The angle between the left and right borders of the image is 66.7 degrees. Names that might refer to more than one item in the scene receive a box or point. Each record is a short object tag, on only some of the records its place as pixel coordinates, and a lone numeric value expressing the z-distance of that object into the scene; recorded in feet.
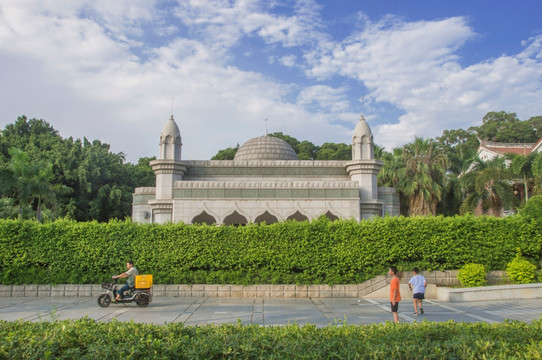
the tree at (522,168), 87.24
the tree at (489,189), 86.94
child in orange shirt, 33.71
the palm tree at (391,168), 99.55
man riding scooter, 41.47
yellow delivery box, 41.73
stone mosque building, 76.38
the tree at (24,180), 75.72
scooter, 41.24
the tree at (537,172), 80.73
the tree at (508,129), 192.44
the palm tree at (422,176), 91.56
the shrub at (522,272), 49.29
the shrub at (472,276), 48.91
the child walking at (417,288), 38.22
